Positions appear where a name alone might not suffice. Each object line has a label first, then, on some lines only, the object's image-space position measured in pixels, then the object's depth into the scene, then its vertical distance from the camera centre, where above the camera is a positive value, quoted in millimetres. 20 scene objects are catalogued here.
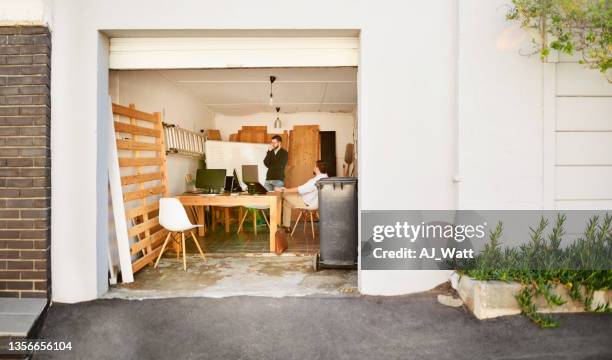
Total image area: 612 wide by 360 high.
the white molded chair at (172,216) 4984 -576
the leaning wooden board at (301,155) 10414 +406
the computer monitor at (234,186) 7386 -294
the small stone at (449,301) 3715 -1244
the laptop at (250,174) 7210 -67
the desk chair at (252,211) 7574 -838
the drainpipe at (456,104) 3973 +669
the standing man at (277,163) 8453 +160
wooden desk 6145 -476
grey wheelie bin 4848 -659
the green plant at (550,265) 3352 -855
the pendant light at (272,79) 7113 +1679
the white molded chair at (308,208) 6804 -669
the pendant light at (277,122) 9527 +1193
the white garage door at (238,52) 4195 +1266
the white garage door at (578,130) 4020 +410
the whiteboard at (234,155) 9312 +368
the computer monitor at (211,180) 6871 -166
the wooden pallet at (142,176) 4801 -68
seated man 6348 -413
